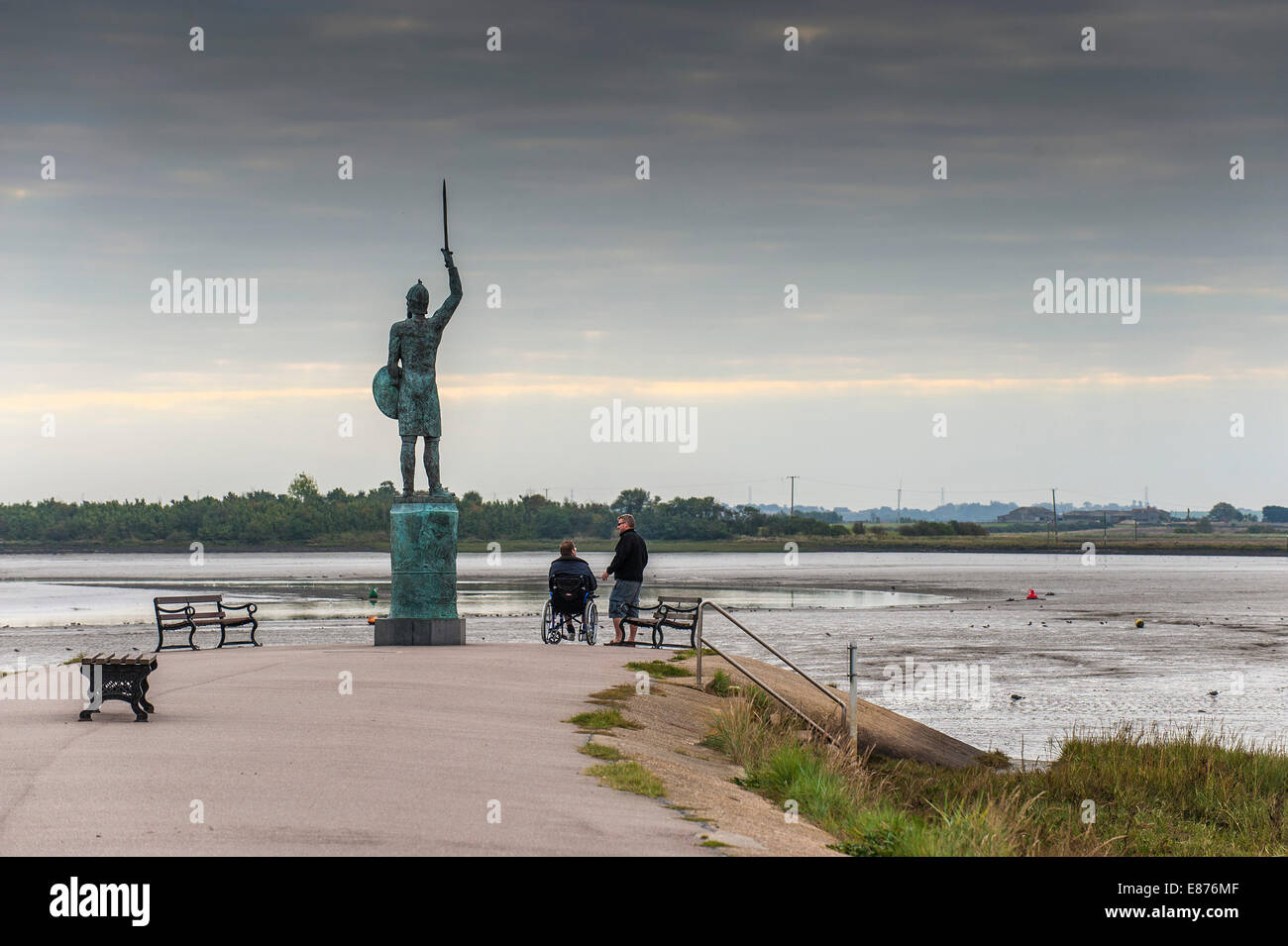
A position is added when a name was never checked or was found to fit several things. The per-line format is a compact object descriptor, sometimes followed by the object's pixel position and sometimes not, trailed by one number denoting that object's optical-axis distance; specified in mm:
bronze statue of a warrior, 20703
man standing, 20672
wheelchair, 21234
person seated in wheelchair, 21188
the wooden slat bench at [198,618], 19906
